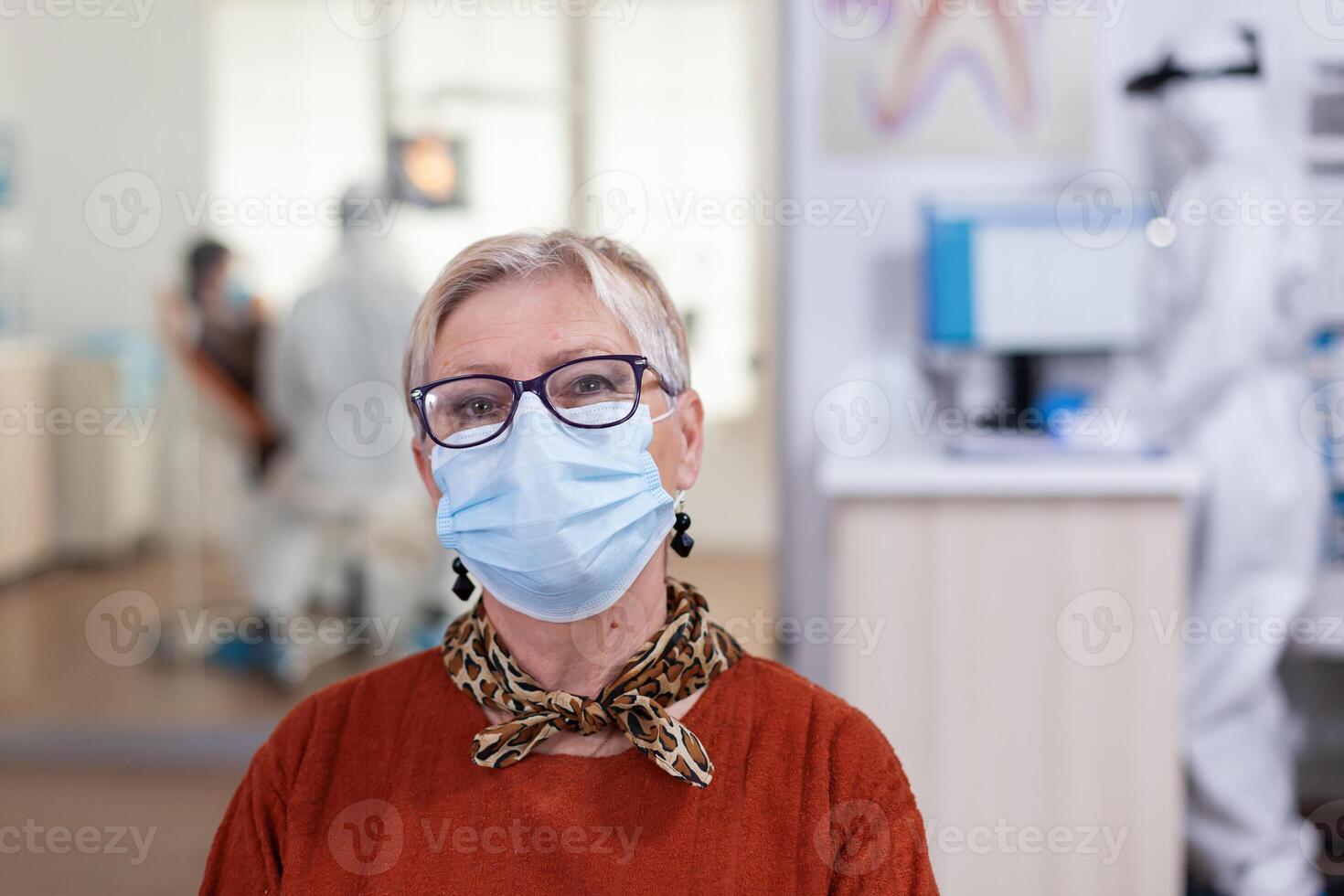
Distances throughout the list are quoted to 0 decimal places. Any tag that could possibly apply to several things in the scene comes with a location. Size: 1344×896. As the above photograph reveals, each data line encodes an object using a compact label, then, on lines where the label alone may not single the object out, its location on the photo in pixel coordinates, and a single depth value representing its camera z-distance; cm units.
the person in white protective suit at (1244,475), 223
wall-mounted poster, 262
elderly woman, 96
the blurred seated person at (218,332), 294
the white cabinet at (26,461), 290
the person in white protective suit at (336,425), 292
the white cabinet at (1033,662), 207
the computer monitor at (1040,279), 241
